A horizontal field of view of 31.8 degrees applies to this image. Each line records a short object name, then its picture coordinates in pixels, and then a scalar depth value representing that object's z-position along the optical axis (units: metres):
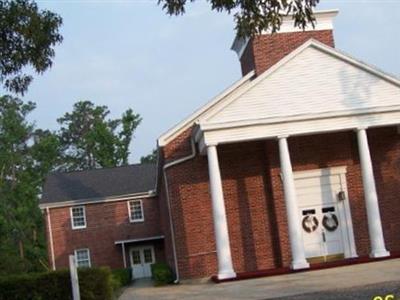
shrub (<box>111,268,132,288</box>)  36.67
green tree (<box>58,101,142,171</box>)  71.00
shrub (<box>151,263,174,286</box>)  28.47
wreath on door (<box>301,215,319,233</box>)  27.39
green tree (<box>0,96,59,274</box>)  57.69
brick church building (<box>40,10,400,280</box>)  25.12
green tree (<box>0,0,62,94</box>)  12.19
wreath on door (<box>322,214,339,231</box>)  27.49
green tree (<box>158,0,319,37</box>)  9.66
